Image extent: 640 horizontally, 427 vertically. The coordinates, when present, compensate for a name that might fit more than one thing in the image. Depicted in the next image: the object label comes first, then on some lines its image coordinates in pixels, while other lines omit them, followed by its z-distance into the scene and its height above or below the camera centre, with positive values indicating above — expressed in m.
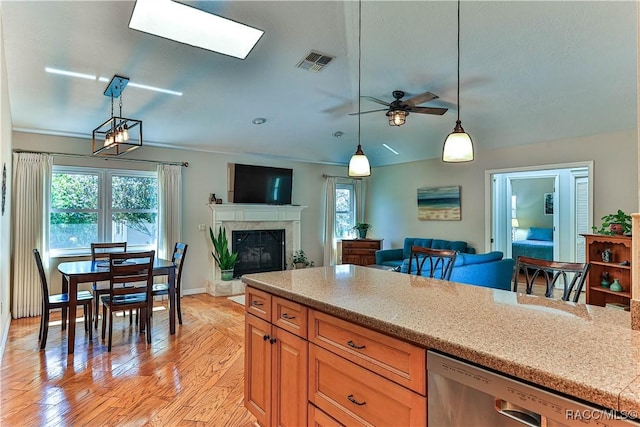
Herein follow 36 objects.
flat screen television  6.41 +0.54
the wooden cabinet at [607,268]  4.21 -0.70
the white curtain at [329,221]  7.62 -0.18
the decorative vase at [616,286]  4.23 -0.88
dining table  3.44 -0.64
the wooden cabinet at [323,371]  1.27 -0.69
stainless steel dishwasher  0.86 -0.52
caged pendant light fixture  3.47 +0.88
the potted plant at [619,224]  4.16 -0.14
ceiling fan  3.74 +1.13
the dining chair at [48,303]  3.56 -0.91
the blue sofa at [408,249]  6.25 -0.65
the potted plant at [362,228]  7.71 -0.34
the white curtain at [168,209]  5.60 +0.06
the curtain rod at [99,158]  4.67 +0.81
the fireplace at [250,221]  6.03 -0.15
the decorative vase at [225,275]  5.99 -1.04
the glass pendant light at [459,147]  2.23 +0.41
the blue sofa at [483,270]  4.02 -0.69
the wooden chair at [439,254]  2.74 -0.34
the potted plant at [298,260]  7.00 -0.92
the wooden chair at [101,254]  3.92 -0.53
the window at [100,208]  4.99 +0.07
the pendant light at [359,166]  2.79 +0.37
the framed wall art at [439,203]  6.55 +0.17
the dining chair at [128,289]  3.53 -0.77
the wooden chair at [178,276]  4.22 -0.77
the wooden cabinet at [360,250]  7.34 -0.78
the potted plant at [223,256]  5.96 -0.72
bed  6.77 -0.62
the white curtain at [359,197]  8.16 +0.35
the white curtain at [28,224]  4.56 -0.14
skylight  2.85 +1.61
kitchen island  0.90 -0.41
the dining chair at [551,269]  1.83 -0.31
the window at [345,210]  7.96 +0.06
